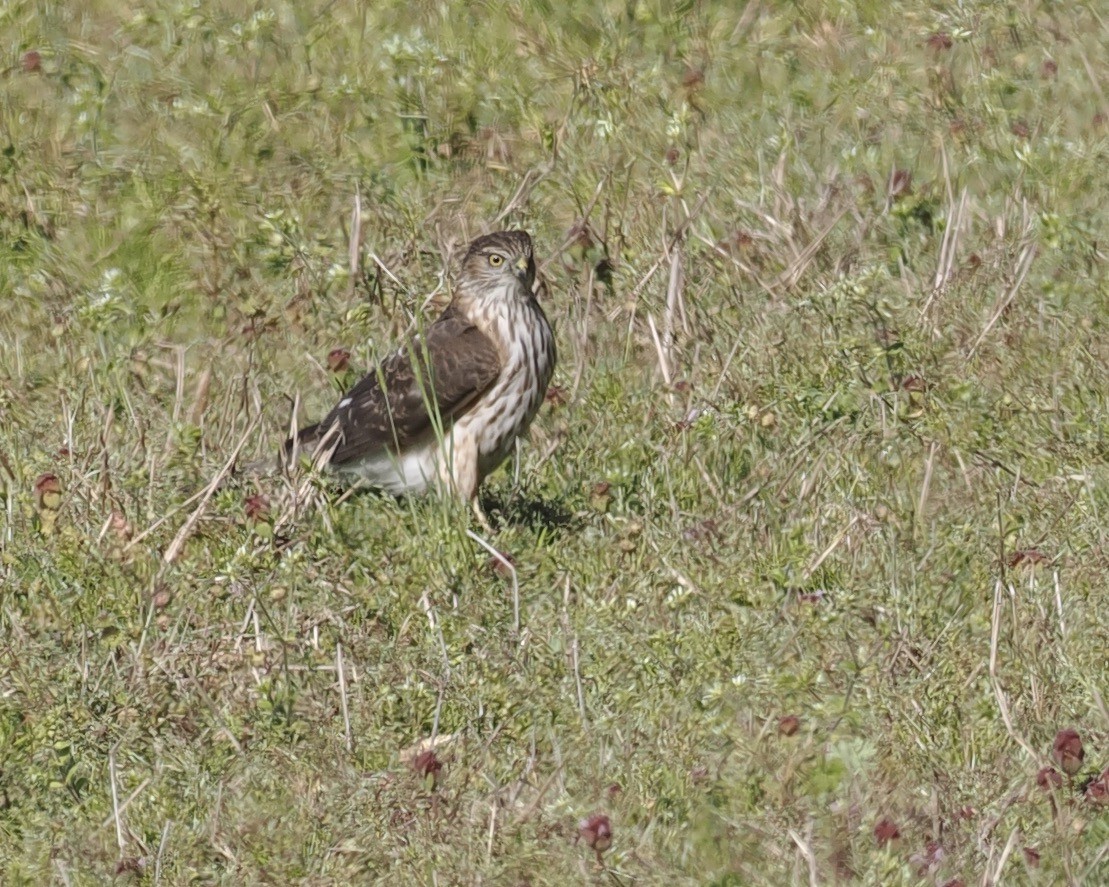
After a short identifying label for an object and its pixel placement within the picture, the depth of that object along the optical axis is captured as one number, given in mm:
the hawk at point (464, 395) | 15820
